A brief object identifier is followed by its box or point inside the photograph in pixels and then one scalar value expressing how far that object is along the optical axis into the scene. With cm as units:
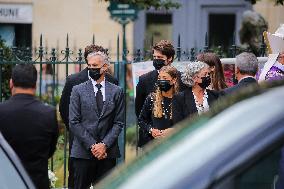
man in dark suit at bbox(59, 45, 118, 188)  1559
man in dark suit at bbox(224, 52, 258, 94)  1444
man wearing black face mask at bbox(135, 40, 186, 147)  1573
